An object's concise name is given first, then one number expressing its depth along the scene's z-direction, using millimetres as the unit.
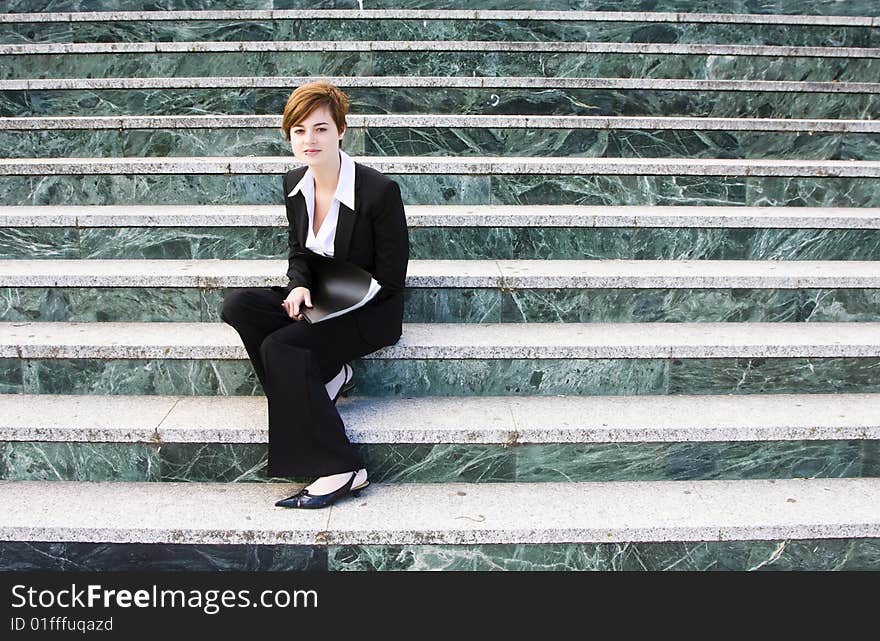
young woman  2719
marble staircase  2691
